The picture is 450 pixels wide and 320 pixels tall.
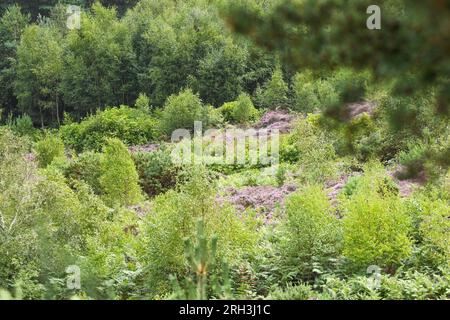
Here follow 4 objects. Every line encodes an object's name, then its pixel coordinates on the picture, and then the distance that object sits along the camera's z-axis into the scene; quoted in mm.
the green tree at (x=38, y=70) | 38719
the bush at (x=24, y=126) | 36812
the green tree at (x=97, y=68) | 38000
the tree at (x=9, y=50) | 42062
